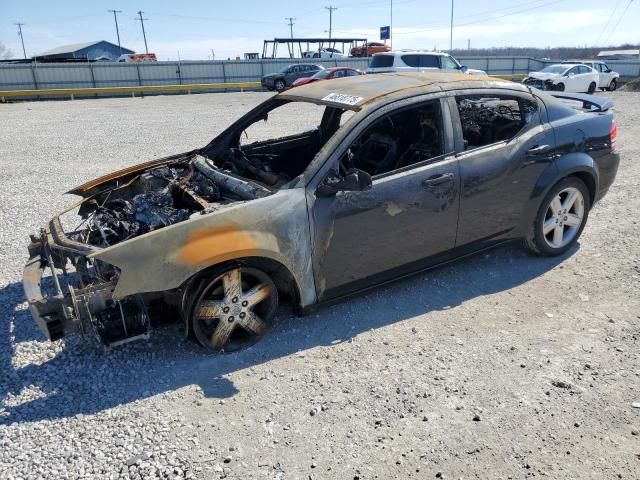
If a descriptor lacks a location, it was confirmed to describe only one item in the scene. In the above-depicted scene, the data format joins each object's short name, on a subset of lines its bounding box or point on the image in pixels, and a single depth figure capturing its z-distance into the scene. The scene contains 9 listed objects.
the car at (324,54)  40.09
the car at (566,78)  21.81
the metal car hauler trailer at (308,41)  41.33
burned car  3.28
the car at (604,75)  24.22
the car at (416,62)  20.28
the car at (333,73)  23.11
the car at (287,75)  26.83
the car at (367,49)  43.81
